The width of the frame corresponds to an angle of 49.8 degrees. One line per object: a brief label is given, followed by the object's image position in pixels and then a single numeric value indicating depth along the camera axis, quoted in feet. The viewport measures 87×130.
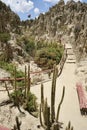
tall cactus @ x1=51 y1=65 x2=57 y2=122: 13.17
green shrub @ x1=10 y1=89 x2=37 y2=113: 15.16
